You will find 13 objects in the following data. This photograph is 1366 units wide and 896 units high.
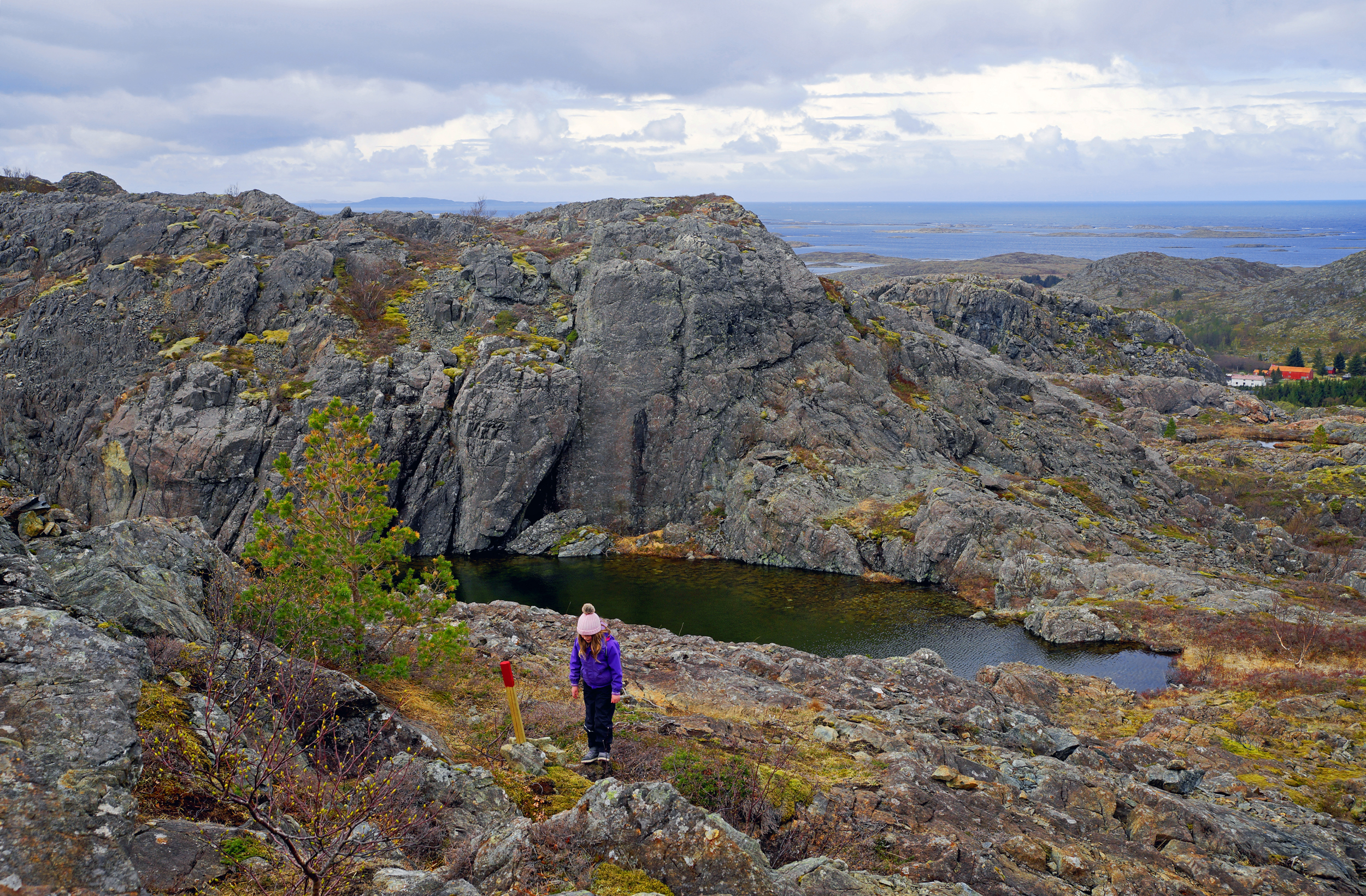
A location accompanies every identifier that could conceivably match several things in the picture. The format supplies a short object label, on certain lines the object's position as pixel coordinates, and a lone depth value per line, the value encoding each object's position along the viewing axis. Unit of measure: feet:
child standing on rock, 49.70
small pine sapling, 62.44
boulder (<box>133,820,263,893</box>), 27.78
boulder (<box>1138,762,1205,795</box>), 77.25
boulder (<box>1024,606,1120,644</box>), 168.35
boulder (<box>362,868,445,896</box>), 29.12
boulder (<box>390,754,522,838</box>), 40.73
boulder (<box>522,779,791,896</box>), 35.04
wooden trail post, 52.03
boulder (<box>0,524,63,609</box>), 38.83
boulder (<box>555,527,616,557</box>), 240.73
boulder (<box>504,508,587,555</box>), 243.40
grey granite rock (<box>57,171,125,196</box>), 353.92
